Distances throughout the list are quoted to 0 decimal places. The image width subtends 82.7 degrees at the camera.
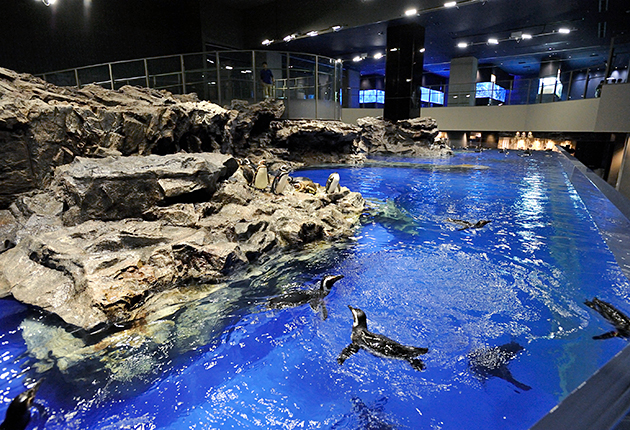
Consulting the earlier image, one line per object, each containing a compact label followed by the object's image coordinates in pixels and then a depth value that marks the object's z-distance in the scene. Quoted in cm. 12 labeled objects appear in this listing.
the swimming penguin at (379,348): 253
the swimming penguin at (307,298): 327
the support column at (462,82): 2055
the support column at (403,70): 1566
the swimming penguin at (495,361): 238
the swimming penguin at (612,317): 277
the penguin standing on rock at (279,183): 662
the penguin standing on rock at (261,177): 700
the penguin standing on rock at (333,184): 712
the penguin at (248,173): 718
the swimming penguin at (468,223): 566
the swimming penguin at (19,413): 192
